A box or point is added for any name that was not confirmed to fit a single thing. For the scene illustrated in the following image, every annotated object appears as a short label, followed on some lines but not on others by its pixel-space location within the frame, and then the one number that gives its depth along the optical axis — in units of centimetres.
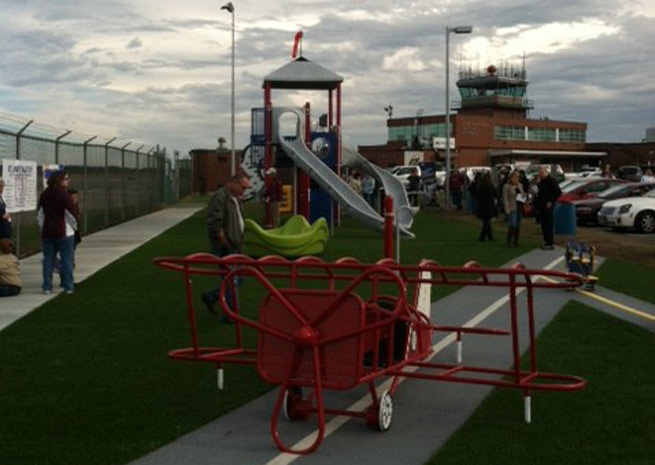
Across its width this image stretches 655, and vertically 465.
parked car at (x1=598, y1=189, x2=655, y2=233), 2791
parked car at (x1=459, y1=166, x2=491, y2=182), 5497
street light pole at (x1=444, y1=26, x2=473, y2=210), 4053
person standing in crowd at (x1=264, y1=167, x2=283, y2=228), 2773
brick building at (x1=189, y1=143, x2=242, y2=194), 6925
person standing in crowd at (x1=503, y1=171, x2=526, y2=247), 2245
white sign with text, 1582
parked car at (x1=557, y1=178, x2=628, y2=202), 3300
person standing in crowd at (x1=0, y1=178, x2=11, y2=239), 1366
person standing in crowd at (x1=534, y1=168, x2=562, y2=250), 2127
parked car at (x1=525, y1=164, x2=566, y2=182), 4950
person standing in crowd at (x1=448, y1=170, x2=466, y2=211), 4231
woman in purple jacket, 1334
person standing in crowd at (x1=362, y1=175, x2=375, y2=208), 3912
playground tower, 2973
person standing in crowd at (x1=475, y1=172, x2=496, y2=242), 2389
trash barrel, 2597
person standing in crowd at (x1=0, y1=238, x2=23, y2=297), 1332
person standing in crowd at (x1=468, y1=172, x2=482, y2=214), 3273
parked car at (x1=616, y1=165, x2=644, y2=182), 6563
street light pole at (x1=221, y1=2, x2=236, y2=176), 4488
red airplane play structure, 627
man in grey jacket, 1106
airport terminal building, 9938
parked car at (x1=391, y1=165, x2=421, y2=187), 5766
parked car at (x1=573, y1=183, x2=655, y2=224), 3131
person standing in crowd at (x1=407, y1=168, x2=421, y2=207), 4366
